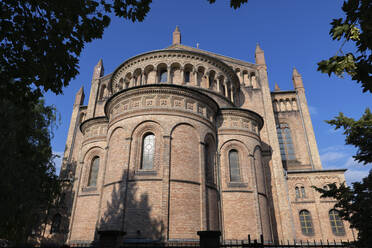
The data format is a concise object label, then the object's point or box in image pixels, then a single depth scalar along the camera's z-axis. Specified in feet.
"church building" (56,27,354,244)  42.16
